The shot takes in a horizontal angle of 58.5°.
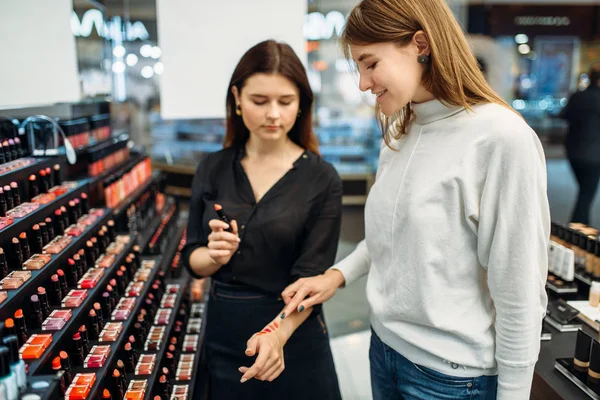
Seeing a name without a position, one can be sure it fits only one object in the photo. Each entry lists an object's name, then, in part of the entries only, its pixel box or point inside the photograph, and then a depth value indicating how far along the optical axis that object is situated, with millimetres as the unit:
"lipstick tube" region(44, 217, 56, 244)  1577
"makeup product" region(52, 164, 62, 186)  1821
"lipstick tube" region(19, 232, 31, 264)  1400
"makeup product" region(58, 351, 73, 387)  1232
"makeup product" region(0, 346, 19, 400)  850
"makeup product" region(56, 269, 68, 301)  1465
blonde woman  964
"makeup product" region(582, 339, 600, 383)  1391
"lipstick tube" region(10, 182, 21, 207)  1492
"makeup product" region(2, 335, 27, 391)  891
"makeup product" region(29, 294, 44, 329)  1280
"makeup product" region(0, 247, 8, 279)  1270
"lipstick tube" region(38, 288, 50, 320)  1334
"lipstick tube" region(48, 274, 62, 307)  1433
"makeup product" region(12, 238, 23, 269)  1357
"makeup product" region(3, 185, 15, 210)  1456
